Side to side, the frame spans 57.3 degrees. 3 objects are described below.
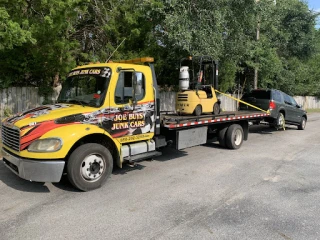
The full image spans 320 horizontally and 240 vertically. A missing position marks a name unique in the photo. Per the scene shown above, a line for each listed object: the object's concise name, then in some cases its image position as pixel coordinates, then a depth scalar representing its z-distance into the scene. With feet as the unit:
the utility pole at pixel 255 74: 66.62
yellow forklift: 29.22
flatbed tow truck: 16.16
